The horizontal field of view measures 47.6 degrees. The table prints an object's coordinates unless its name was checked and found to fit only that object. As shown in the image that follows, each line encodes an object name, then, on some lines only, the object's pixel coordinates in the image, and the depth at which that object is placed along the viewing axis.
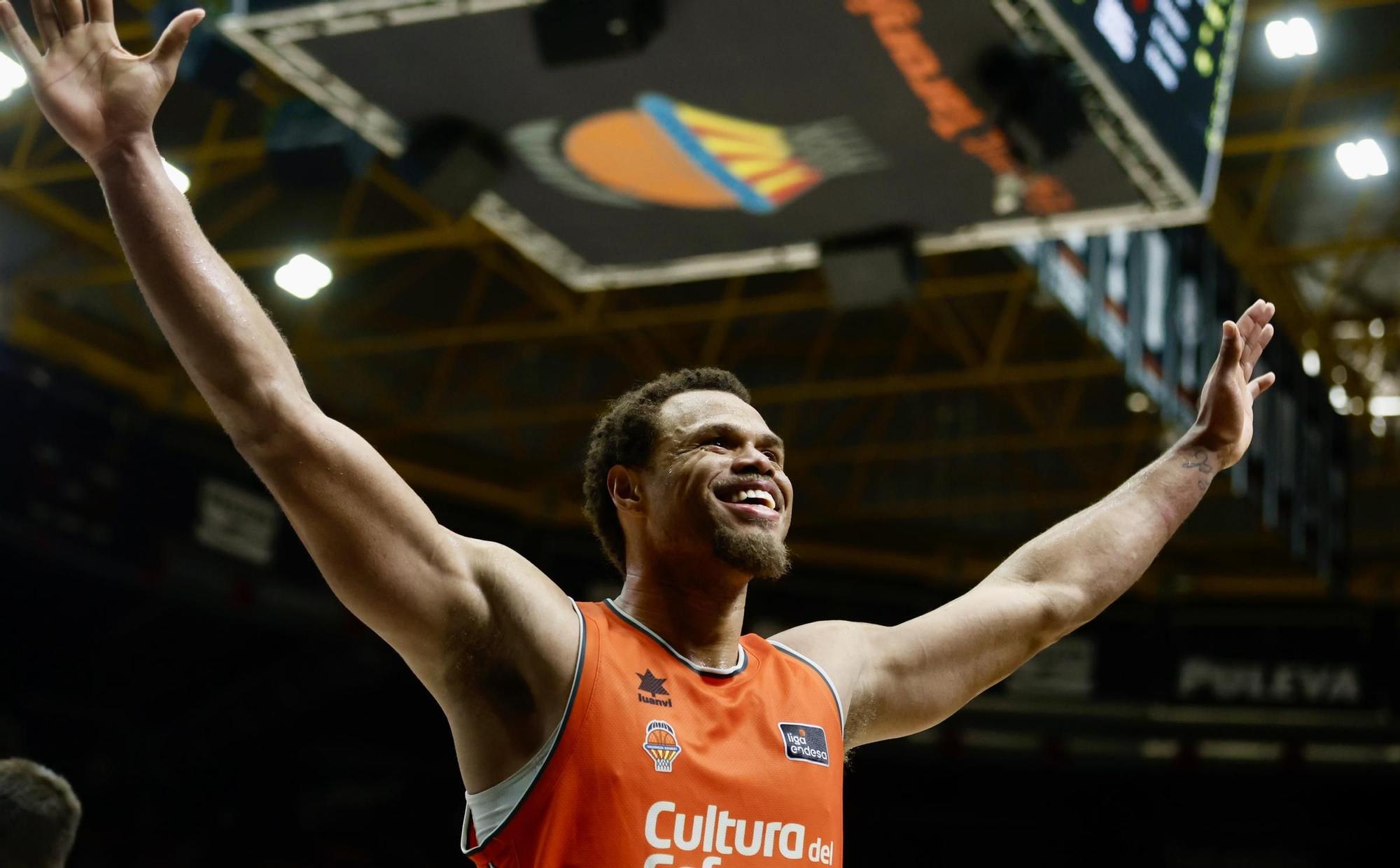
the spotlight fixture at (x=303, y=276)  11.30
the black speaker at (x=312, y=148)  8.84
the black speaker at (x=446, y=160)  7.77
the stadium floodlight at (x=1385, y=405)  17.08
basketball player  2.38
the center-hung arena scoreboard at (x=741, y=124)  6.76
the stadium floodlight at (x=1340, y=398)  16.38
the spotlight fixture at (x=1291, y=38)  9.03
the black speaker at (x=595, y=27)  6.79
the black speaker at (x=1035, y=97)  6.82
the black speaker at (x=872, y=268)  8.78
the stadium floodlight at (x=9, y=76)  9.48
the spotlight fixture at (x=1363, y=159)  10.29
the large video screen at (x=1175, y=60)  6.05
